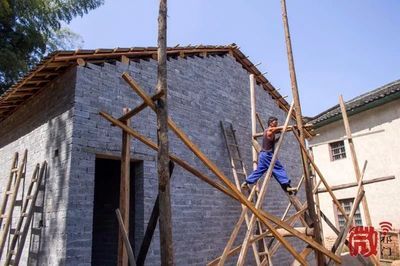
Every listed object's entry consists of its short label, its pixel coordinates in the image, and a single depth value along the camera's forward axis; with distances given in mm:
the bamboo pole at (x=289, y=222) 5350
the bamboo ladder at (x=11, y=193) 6148
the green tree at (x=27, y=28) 12750
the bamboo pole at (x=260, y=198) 4890
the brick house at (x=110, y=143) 5238
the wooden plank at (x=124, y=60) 6441
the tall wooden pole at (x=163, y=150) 3344
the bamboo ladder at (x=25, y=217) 5652
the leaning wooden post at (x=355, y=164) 6745
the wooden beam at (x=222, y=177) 3877
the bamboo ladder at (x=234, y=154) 8086
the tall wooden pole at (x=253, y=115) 7008
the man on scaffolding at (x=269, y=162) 5875
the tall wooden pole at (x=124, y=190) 4298
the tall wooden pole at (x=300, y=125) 5191
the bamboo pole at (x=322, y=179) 5479
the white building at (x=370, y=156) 12883
